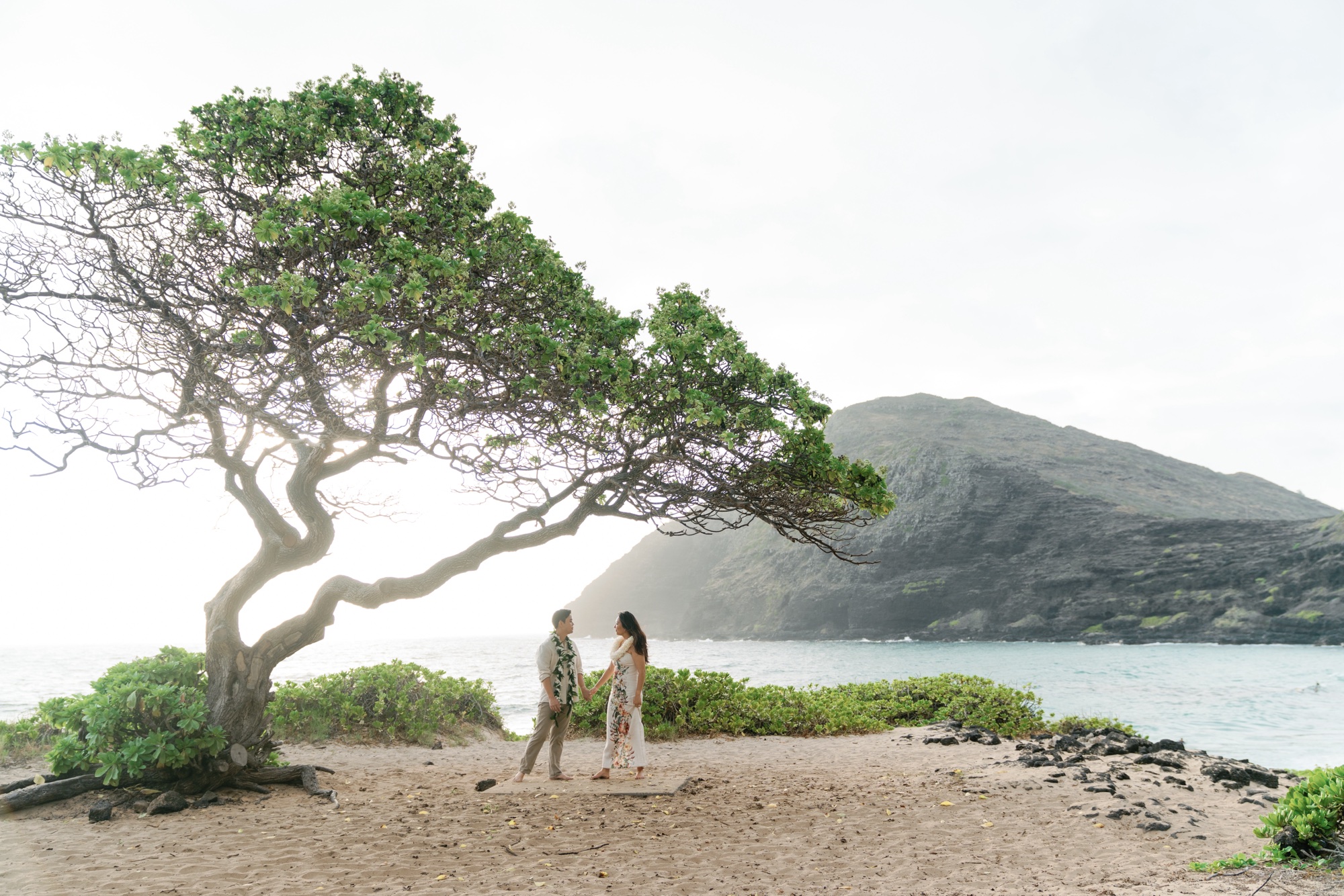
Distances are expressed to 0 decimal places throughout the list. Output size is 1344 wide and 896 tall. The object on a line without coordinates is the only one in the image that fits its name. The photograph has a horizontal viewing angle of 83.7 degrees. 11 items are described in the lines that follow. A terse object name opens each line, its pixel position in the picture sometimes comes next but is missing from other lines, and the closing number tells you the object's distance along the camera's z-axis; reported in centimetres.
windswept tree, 766
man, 959
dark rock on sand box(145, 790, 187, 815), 852
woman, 970
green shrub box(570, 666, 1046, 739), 1550
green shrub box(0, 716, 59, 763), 1223
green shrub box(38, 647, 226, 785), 895
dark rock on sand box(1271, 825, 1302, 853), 604
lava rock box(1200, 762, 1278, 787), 1034
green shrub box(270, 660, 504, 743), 1418
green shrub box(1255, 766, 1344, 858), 588
